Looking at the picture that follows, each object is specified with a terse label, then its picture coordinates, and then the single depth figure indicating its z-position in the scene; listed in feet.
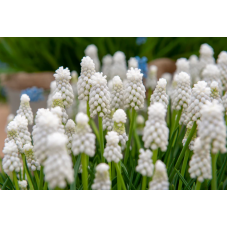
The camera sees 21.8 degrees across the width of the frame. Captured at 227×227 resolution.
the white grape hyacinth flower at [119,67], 3.19
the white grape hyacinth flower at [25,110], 2.14
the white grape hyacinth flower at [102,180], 1.75
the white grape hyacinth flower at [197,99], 1.92
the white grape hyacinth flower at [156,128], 1.73
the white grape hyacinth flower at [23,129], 2.05
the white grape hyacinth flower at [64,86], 2.06
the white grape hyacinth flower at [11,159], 1.90
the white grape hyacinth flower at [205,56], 3.17
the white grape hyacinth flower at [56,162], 1.59
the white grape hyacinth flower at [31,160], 2.05
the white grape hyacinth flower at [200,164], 1.76
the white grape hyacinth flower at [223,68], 2.51
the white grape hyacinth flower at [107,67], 3.66
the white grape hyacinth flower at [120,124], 1.95
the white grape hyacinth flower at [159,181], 1.75
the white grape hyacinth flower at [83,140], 1.71
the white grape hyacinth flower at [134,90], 2.03
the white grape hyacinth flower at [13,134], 1.98
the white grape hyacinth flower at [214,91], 2.08
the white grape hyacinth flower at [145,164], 1.78
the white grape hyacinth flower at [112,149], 1.84
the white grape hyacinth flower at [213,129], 1.65
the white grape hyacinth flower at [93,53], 3.85
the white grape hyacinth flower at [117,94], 2.15
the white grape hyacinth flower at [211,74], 2.34
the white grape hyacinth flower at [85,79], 2.05
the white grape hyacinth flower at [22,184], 2.01
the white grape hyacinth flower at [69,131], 2.03
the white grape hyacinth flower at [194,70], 3.30
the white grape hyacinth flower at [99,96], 1.96
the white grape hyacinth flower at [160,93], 2.05
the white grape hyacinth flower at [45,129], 1.68
